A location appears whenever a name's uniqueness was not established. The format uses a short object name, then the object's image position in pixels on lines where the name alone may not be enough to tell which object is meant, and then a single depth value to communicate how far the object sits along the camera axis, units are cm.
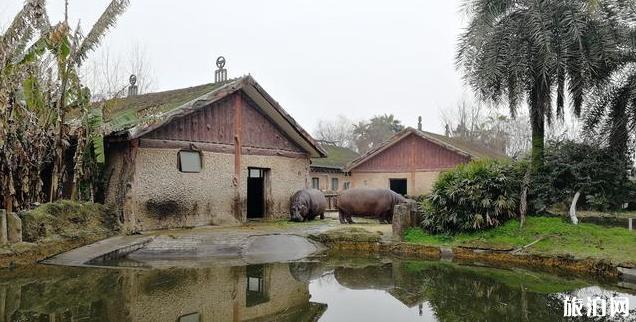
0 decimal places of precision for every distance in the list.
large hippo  1698
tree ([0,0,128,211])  1130
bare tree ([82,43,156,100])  2817
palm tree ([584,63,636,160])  1262
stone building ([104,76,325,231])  1328
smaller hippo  1744
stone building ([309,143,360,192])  2802
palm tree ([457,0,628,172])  1235
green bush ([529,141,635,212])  1258
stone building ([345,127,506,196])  2405
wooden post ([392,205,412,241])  1336
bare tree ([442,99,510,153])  4472
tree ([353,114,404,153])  5569
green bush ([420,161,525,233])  1272
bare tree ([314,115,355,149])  6297
